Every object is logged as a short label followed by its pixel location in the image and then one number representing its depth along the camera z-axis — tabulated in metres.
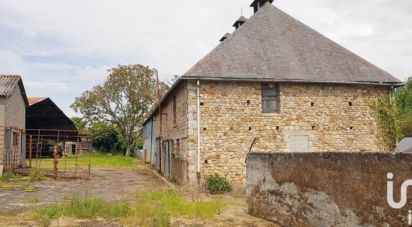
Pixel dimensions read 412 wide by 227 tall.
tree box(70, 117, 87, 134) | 51.33
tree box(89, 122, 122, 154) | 54.72
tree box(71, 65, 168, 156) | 46.97
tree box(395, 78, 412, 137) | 53.16
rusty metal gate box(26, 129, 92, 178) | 22.58
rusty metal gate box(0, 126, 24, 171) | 21.42
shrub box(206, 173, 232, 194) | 15.62
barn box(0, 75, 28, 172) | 21.53
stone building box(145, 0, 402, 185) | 16.30
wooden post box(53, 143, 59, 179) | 21.17
